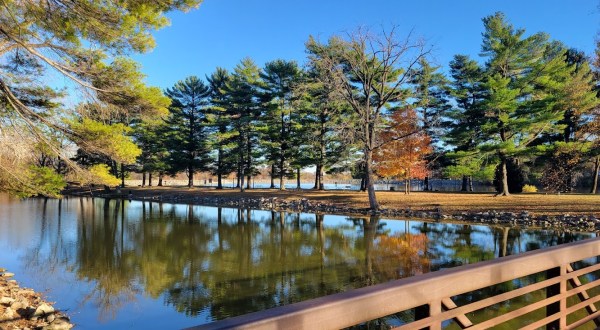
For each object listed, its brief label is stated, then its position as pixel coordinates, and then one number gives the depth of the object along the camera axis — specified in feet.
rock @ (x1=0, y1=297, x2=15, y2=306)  21.28
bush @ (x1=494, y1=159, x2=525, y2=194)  100.17
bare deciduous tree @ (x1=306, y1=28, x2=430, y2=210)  67.97
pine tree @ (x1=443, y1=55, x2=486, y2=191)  81.71
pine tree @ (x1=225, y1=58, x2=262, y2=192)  115.67
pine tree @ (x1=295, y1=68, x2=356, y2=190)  102.45
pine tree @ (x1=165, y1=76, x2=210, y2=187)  134.82
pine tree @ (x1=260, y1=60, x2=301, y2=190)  112.27
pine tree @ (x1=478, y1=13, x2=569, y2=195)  76.28
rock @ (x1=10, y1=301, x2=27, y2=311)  21.12
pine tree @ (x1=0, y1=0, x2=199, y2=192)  23.20
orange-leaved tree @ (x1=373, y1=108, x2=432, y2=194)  88.38
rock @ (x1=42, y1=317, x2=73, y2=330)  19.36
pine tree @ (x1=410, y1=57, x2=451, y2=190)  81.82
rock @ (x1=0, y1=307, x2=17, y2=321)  19.52
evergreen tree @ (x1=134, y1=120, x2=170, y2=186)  138.31
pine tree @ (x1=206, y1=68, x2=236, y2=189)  121.90
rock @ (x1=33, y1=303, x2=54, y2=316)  20.90
